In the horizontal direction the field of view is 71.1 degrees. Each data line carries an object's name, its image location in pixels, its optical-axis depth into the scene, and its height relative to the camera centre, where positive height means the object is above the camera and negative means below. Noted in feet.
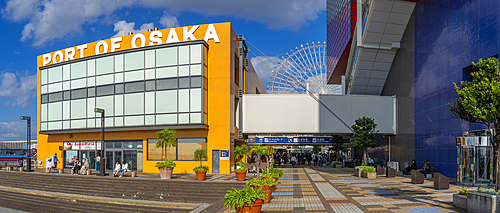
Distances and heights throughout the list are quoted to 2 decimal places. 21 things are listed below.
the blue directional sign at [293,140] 136.15 -8.16
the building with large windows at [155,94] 96.12 +7.12
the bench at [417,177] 69.31 -11.34
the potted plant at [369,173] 83.41 -12.69
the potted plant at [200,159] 74.86 -10.39
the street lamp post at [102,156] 87.03 -9.66
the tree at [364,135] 97.91 -4.28
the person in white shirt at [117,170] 83.15 -12.25
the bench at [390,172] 85.81 -12.81
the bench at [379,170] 91.00 -13.05
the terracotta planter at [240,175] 70.18 -11.24
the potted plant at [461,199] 40.58 -9.28
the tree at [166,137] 86.43 -4.54
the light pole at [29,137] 102.64 -6.58
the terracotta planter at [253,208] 31.12 -7.94
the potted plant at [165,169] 77.61 -11.15
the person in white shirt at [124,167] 82.36 -11.66
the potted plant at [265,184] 39.59 -8.48
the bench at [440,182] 59.16 -10.51
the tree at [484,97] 37.06 +2.60
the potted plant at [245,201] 30.89 -7.22
